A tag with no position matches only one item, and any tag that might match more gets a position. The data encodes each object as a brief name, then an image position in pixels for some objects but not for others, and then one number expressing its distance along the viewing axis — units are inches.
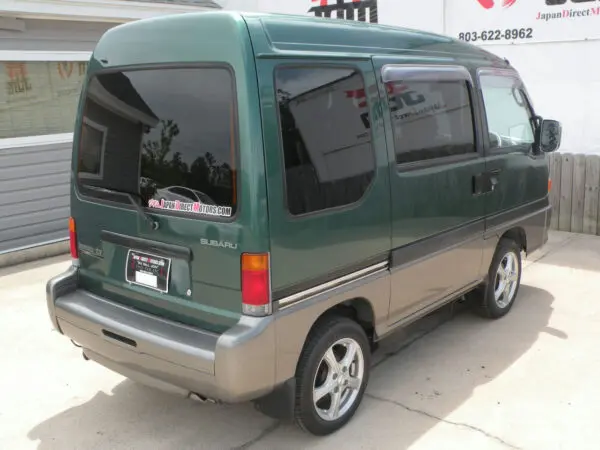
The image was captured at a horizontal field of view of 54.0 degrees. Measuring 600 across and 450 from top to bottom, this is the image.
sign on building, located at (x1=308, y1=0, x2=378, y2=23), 359.3
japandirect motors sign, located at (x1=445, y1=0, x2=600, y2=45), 280.5
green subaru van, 107.2
